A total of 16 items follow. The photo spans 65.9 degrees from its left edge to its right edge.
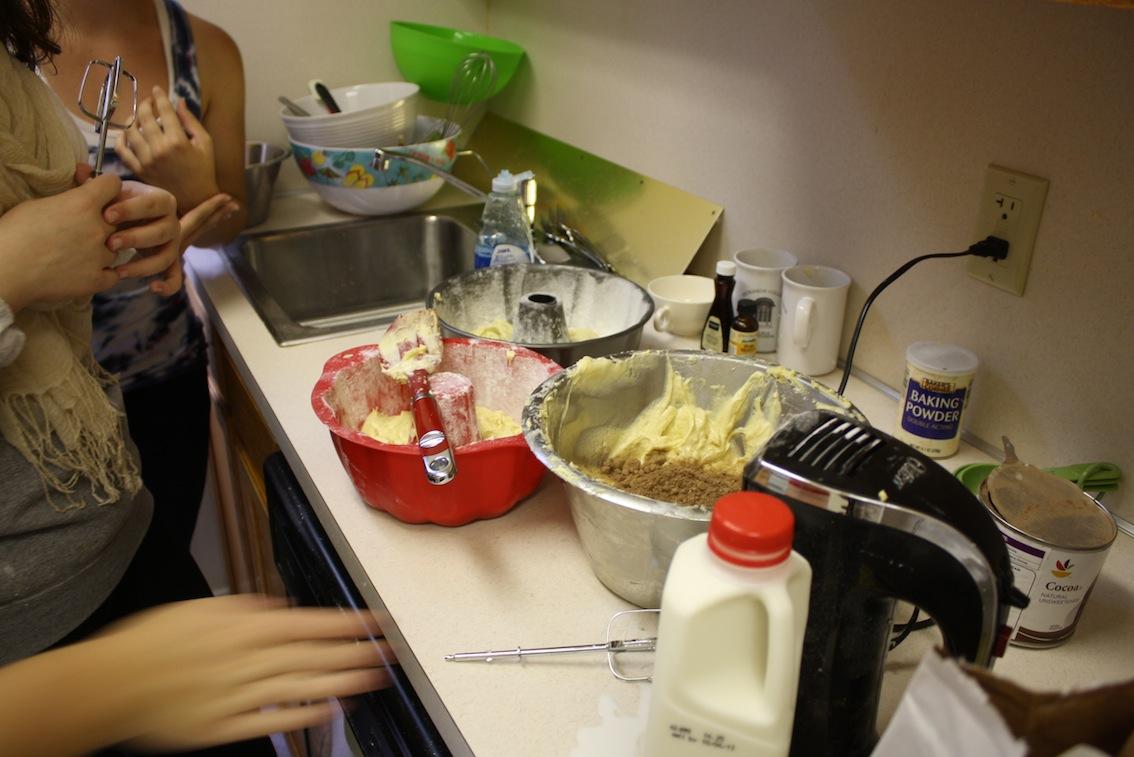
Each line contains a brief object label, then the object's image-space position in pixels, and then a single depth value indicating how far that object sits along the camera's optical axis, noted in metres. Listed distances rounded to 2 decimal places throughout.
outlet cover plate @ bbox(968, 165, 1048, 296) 0.93
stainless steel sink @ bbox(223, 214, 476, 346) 1.70
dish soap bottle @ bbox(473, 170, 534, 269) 1.41
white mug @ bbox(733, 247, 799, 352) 1.23
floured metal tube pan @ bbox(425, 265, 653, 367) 1.28
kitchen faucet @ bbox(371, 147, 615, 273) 1.54
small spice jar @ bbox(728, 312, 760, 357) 1.20
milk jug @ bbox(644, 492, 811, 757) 0.48
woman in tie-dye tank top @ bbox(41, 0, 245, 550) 1.34
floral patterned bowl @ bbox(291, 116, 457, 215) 1.66
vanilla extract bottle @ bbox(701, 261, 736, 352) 1.19
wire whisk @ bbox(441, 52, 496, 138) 1.81
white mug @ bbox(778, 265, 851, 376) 1.16
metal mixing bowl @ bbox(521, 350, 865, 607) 0.74
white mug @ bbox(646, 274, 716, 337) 1.32
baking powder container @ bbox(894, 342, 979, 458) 0.99
